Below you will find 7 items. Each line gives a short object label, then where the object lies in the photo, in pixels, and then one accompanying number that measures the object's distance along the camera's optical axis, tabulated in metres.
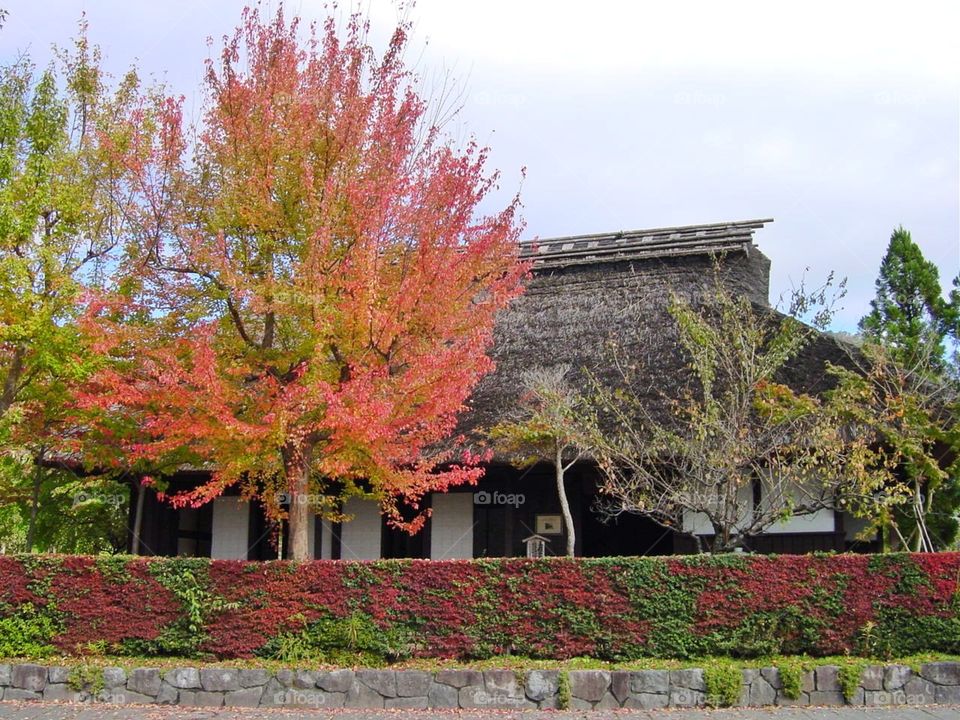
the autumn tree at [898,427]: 10.79
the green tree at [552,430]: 11.50
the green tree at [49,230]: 10.71
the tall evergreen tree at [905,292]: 26.91
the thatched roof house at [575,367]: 14.12
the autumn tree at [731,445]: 10.65
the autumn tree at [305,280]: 9.55
